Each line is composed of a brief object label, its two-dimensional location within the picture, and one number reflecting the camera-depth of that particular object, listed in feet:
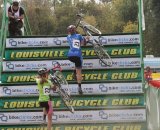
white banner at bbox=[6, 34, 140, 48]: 49.16
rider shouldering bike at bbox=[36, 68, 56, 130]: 42.24
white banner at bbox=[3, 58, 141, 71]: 47.47
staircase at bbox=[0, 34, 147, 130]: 44.55
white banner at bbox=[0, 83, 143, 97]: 45.57
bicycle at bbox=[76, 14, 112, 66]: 46.62
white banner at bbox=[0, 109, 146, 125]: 44.39
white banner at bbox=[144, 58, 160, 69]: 120.88
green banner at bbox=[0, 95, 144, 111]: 44.98
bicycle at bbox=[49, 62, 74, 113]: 43.49
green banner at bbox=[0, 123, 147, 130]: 43.86
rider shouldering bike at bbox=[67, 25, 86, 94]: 44.68
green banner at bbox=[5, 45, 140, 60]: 47.93
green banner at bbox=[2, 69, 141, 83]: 46.57
